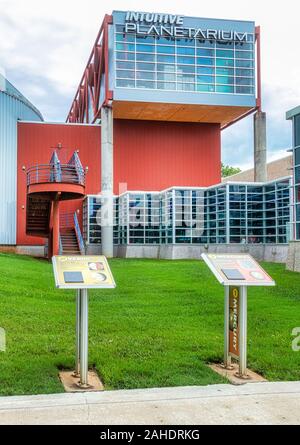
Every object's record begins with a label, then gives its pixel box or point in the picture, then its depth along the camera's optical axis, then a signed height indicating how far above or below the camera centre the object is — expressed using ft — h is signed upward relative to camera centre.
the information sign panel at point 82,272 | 21.59 -1.79
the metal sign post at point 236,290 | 23.53 -2.85
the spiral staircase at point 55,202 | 91.20 +5.54
